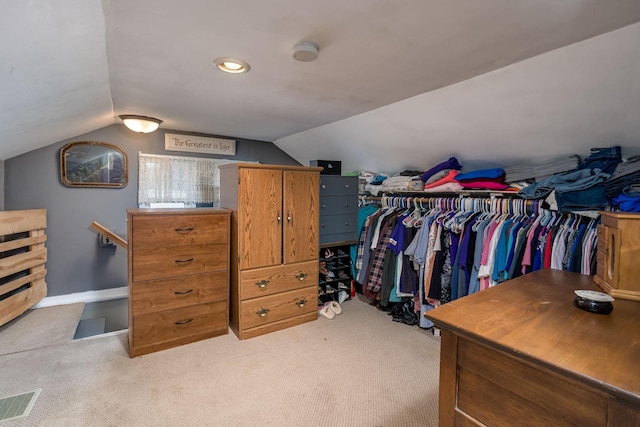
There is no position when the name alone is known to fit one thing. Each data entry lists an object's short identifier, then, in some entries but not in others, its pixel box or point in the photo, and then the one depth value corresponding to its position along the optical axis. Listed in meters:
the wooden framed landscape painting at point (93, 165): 3.50
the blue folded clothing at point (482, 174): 2.69
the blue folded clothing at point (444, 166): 3.03
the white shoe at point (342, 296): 3.59
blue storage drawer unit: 3.35
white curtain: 3.88
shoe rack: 3.48
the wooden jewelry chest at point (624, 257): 1.32
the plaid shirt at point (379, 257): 3.25
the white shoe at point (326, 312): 3.21
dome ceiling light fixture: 3.25
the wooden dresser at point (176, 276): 2.41
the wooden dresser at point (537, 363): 0.80
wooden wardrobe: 2.72
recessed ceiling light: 1.91
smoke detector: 1.68
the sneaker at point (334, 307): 3.29
